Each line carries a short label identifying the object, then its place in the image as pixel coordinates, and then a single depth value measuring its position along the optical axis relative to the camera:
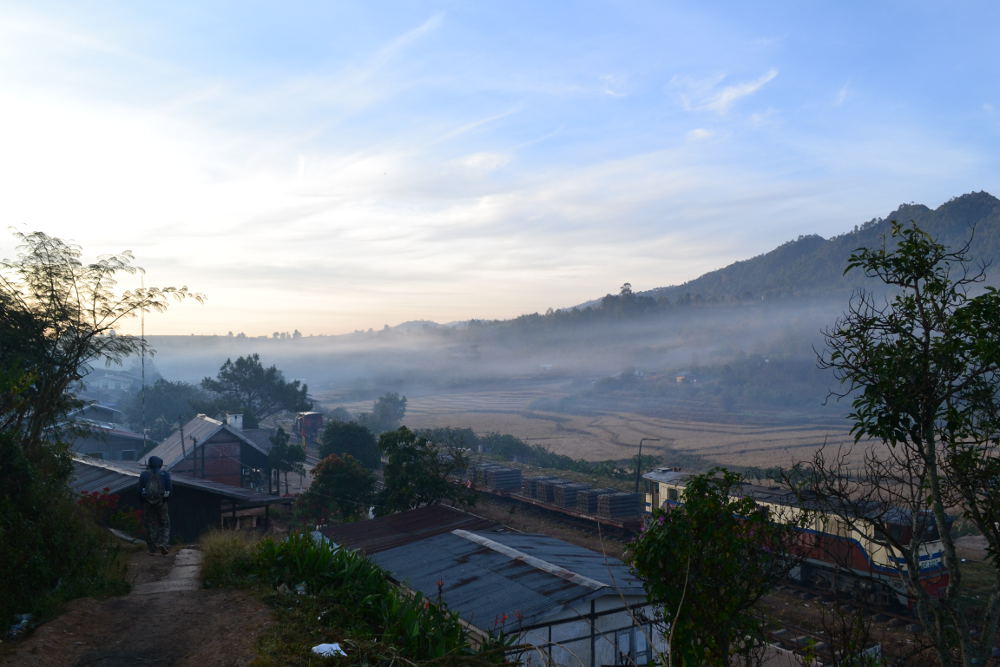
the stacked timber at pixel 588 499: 32.38
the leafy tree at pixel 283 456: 43.09
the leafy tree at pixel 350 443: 44.72
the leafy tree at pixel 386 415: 82.12
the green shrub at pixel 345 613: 8.00
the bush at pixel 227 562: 11.00
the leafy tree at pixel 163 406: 77.28
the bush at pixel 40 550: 8.75
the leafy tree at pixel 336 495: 30.69
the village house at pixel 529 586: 13.34
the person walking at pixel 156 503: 14.30
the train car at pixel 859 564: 19.83
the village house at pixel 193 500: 22.22
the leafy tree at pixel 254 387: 70.62
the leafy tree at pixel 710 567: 8.02
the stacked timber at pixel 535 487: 35.72
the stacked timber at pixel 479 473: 40.16
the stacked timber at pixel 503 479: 39.66
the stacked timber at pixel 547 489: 35.00
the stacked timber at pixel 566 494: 33.94
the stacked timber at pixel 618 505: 30.81
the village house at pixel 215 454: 40.03
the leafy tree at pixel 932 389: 6.17
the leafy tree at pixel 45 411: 9.16
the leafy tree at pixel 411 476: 28.33
